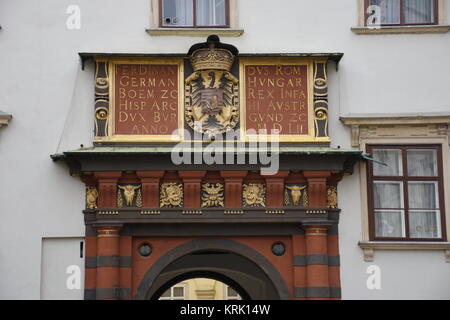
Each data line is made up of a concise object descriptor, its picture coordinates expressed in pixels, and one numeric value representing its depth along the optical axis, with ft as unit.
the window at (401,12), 49.80
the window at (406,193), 47.65
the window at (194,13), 49.57
